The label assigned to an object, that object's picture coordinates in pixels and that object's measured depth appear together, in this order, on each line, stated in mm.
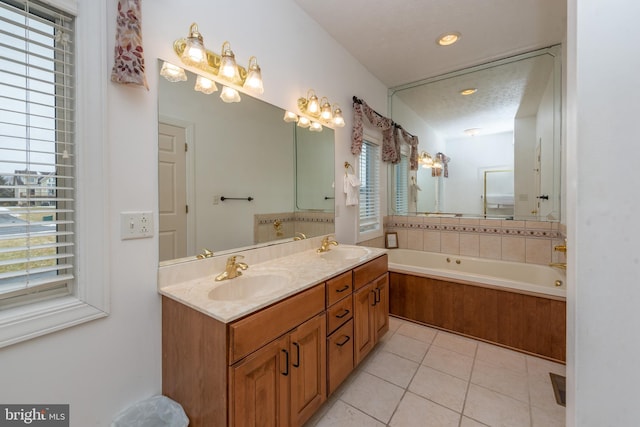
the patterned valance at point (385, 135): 2717
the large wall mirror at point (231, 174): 1326
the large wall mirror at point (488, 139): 2674
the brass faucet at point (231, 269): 1429
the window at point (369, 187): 3025
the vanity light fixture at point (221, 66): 1288
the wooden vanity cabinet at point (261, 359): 998
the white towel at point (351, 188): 2633
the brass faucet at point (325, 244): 2188
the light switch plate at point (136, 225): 1143
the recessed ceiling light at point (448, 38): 2355
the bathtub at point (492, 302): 2092
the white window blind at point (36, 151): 911
